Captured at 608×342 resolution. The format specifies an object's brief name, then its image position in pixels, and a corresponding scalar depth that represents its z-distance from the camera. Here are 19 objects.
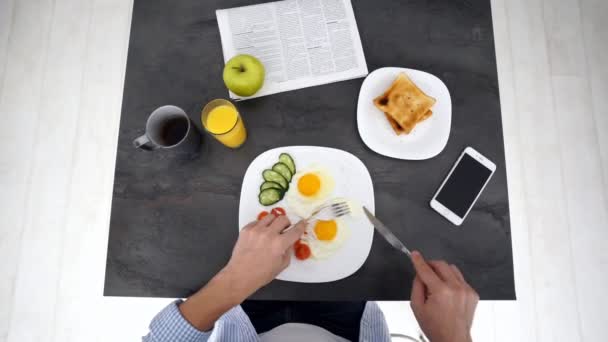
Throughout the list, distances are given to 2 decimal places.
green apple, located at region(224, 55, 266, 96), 0.98
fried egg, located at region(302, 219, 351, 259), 0.97
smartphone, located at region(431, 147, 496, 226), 0.99
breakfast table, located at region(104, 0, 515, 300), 0.98
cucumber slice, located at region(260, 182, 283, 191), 1.00
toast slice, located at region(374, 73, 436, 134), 1.01
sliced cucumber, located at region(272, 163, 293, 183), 1.01
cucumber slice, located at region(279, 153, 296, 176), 1.01
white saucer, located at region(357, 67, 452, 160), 1.02
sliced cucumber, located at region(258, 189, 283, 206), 0.99
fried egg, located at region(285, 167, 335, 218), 1.00
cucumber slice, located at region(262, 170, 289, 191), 1.00
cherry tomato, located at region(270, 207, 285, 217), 1.00
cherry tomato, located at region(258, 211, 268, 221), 1.00
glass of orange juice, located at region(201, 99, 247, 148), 0.95
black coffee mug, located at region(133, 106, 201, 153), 0.91
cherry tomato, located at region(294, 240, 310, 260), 0.97
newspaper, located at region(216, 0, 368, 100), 1.07
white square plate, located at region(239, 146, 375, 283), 0.96
